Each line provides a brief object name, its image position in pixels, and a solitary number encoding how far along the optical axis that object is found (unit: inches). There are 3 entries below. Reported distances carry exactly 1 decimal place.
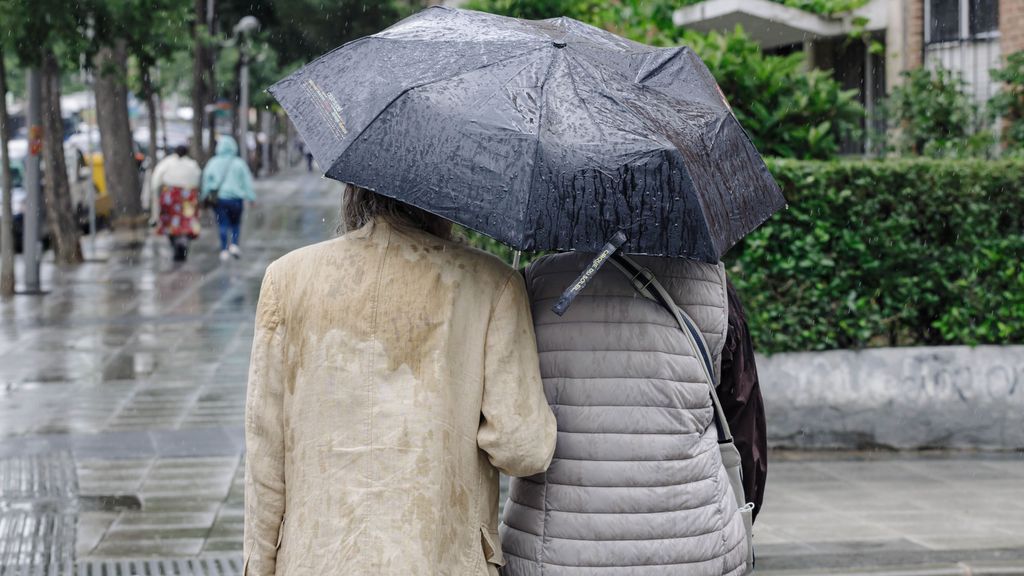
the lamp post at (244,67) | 1218.0
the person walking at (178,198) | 759.7
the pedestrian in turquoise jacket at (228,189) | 767.1
